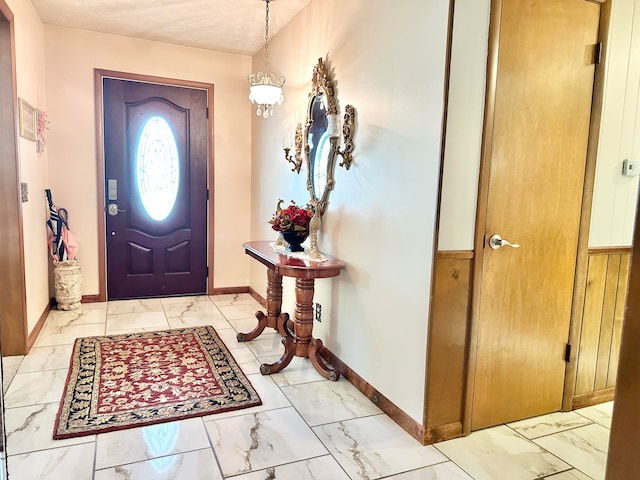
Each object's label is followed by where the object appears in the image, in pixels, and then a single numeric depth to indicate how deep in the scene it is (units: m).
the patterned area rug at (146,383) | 2.23
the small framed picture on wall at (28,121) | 3.03
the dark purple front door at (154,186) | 4.28
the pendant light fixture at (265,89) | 3.33
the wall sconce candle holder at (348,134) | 2.69
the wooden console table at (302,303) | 2.60
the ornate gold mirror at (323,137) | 2.75
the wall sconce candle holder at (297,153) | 3.40
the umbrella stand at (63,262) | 3.95
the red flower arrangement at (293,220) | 2.91
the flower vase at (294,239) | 2.96
